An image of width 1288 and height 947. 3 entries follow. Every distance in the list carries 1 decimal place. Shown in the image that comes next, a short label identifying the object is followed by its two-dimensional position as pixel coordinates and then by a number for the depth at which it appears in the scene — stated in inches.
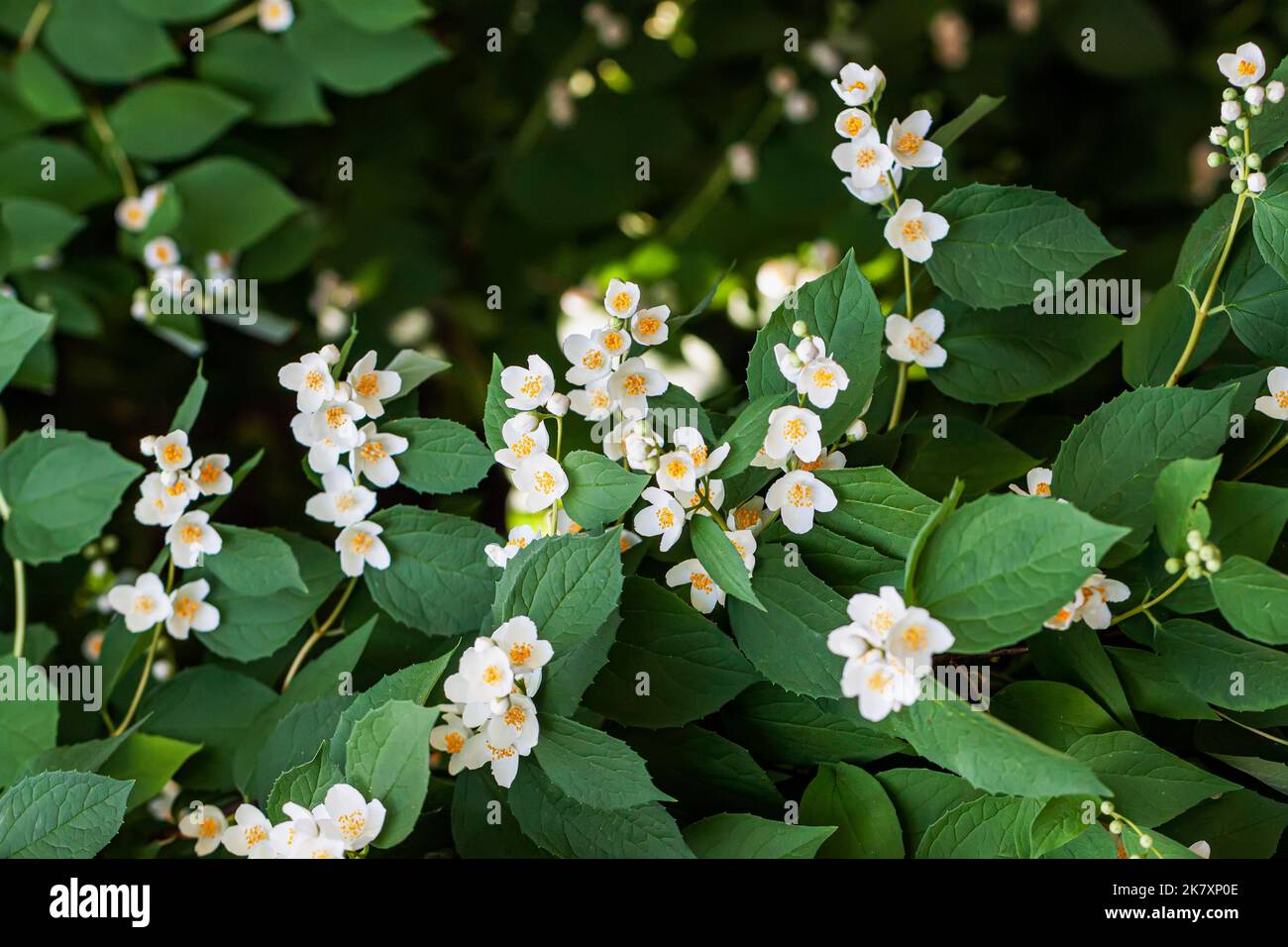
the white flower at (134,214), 38.3
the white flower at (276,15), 39.6
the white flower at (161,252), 37.7
